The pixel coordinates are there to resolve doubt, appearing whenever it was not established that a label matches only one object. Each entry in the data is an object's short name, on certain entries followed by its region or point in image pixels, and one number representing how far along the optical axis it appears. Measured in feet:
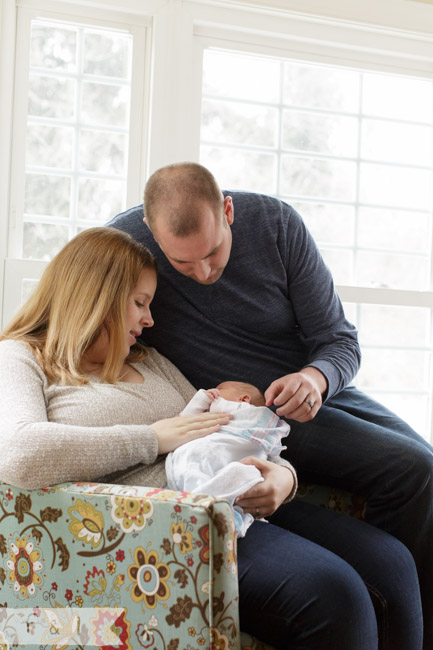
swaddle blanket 4.26
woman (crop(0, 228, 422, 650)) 3.89
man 5.07
